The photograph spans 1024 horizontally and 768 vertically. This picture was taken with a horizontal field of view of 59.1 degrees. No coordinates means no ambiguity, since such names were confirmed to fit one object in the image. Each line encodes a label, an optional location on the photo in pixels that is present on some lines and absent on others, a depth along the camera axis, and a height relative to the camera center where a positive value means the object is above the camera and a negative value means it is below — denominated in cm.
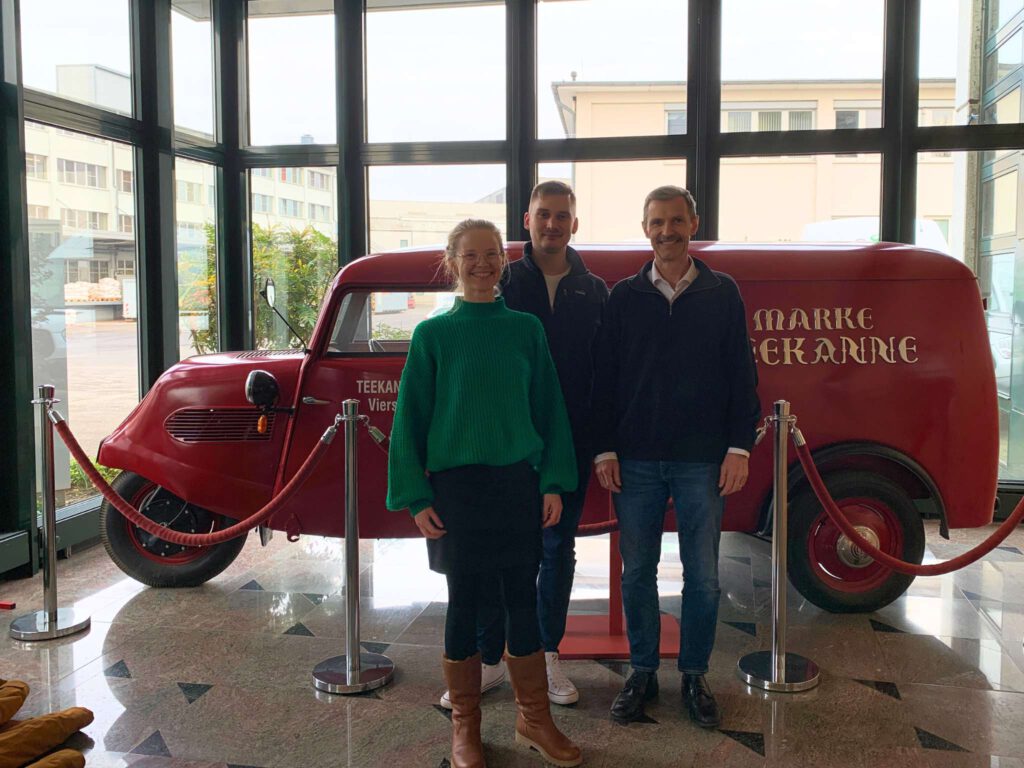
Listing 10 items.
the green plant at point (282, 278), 660 +19
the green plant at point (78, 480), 528 -104
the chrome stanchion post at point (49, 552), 384 -107
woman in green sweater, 254 -43
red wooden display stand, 355 -136
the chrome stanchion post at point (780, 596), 324 -106
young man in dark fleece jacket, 292 -5
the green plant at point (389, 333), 431 -14
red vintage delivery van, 396 -46
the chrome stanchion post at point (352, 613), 328 -113
